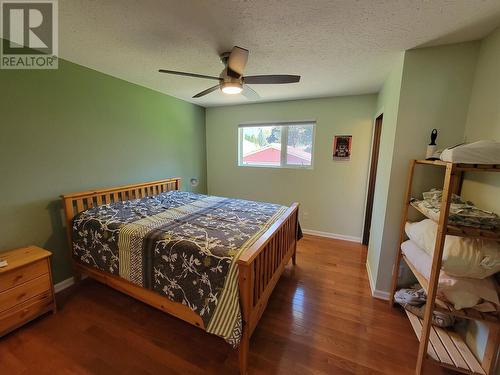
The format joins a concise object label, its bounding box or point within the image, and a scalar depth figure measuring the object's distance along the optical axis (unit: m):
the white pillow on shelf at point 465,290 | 1.26
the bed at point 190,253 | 1.41
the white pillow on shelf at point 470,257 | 1.21
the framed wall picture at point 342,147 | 3.36
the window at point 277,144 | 3.71
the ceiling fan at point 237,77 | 1.72
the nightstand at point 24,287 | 1.59
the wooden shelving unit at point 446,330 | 1.17
